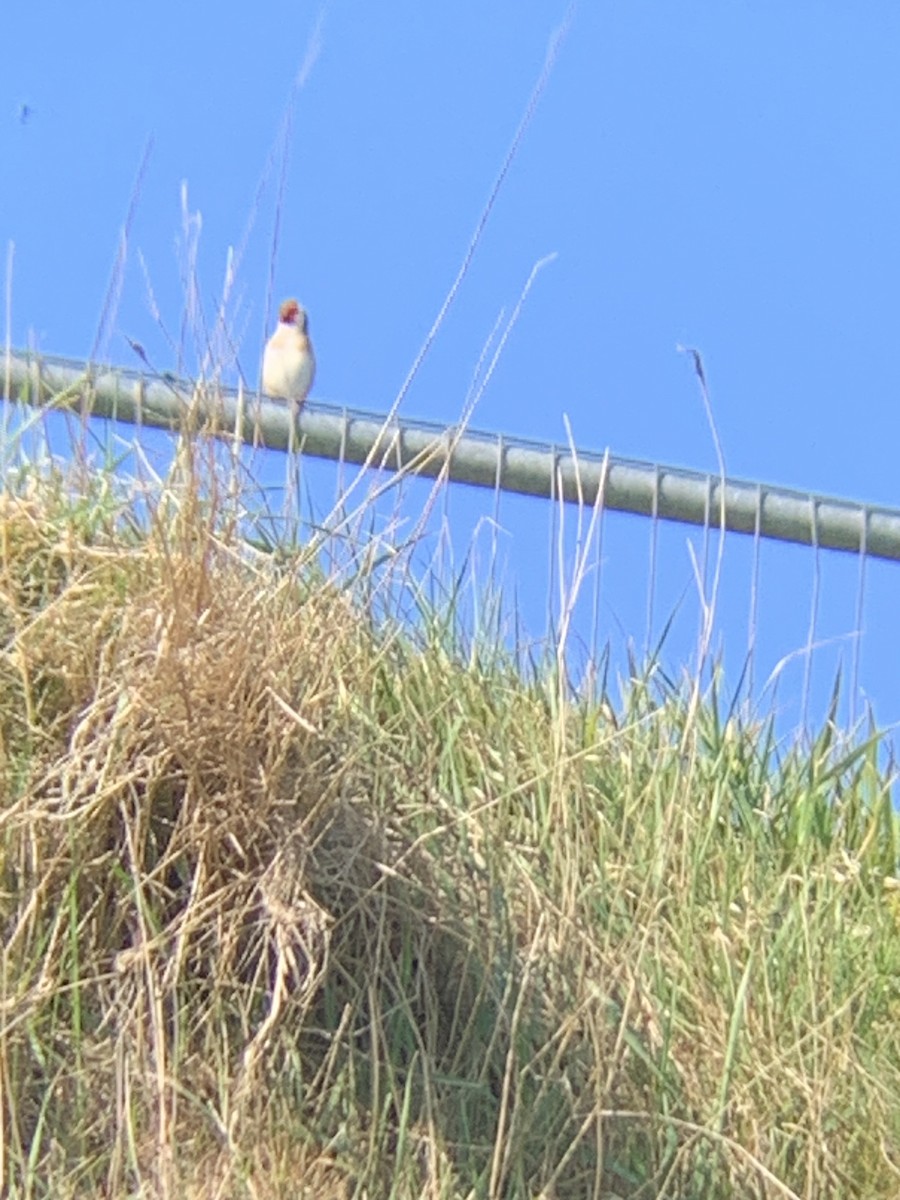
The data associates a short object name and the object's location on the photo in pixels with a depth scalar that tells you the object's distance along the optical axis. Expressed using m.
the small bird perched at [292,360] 9.84
